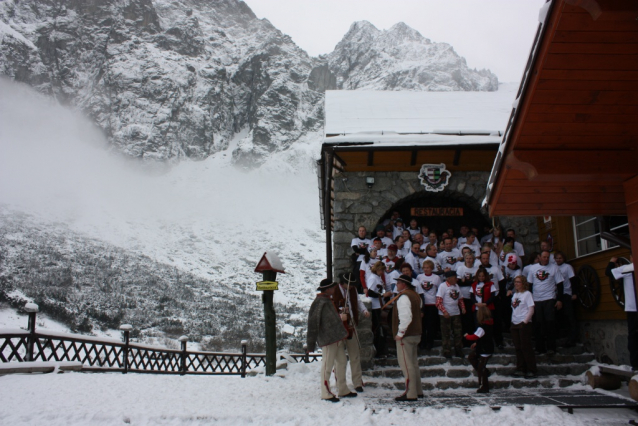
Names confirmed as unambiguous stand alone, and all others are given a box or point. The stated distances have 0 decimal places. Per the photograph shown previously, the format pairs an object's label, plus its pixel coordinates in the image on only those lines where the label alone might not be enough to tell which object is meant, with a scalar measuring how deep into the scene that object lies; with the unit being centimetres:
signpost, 774
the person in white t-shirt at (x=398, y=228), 847
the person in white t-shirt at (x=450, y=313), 615
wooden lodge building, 322
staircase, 554
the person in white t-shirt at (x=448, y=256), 736
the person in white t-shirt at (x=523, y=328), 561
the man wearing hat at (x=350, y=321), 524
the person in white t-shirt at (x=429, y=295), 652
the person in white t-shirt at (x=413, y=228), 844
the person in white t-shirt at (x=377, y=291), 655
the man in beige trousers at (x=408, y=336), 498
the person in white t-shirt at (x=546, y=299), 623
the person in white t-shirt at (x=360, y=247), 774
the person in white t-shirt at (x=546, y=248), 661
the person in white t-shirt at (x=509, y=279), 680
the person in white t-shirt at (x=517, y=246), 762
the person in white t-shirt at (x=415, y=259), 723
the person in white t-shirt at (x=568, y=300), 625
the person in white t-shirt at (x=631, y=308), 492
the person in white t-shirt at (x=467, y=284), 650
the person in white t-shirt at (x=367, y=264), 695
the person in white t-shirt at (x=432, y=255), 723
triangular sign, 808
